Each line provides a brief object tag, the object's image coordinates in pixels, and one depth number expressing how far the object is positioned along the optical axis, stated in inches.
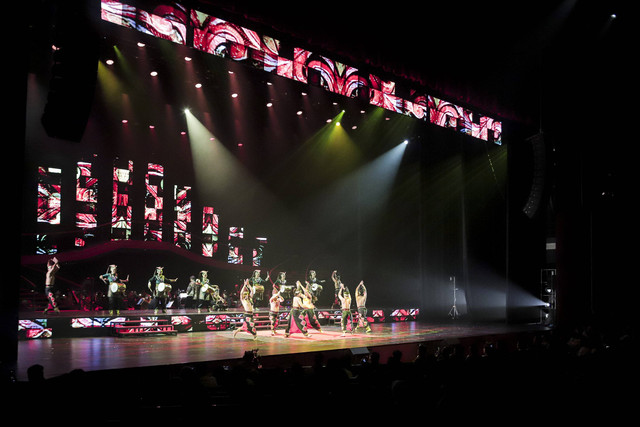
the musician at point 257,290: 634.8
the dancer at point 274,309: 510.6
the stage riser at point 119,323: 467.2
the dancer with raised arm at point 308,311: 516.1
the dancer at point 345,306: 544.1
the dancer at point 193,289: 652.1
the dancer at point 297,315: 513.0
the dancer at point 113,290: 557.6
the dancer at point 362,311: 558.6
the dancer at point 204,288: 642.2
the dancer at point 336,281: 612.8
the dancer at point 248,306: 483.2
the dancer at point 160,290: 590.6
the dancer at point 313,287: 638.5
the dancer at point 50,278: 530.6
